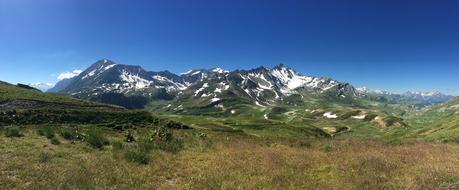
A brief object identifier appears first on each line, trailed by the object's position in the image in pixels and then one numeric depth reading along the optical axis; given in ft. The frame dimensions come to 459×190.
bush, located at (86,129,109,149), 79.24
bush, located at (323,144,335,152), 83.46
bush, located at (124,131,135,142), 96.32
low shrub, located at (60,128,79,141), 88.74
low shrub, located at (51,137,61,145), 78.95
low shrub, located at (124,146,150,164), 61.16
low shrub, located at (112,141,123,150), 74.64
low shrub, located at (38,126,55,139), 87.84
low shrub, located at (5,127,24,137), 86.25
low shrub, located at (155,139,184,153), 75.76
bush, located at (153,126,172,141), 91.10
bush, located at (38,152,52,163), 58.24
